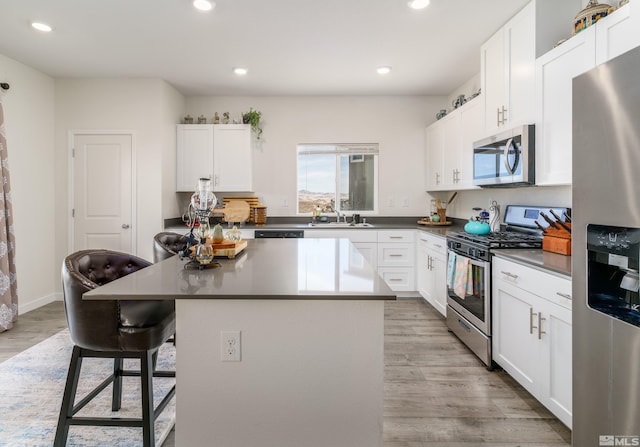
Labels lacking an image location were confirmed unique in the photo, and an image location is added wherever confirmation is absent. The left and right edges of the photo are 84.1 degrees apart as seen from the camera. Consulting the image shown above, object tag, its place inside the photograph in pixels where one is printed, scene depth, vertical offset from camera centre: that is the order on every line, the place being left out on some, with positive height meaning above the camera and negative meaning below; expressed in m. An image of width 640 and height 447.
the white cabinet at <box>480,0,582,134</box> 2.55 +1.25
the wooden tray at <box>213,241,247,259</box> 2.13 -0.20
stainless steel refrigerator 1.19 -0.14
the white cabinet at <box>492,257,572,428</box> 1.83 -0.68
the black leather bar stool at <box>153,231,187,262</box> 2.66 -0.22
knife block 2.28 -0.17
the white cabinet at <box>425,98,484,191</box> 3.54 +0.79
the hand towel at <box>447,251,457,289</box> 3.11 -0.47
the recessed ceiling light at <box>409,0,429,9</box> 2.63 +1.60
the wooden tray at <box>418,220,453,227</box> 4.60 -0.10
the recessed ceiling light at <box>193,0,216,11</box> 2.64 +1.60
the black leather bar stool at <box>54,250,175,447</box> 1.51 -0.51
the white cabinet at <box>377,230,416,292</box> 4.46 -0.51
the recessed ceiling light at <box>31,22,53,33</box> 3.00 +1.64
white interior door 4.34 +0.35
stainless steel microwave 2.55 +0.46
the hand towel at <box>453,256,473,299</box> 2.81 -0.51
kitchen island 1.38 -0.61
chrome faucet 4.95 +0.04
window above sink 5.09 +0.56
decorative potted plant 4.77 +1.32
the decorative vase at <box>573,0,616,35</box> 2.03 +1.18
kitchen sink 4.57 -0.12
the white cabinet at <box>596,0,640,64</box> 1.74 +0.95
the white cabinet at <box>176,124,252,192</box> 4.73 +0.86
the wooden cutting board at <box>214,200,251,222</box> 4.72 +0.07
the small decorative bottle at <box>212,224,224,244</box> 2.22 -0.12
